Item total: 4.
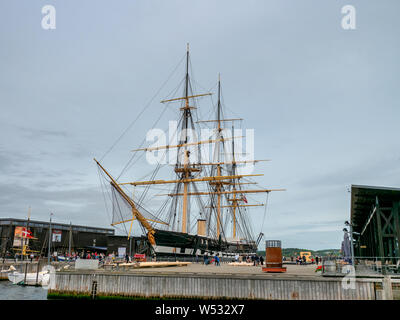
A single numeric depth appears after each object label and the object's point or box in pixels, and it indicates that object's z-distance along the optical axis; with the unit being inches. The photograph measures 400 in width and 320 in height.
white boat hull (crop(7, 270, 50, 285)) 1595.7
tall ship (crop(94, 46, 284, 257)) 1818.4
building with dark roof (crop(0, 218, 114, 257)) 2849.4
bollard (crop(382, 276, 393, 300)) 685.9
